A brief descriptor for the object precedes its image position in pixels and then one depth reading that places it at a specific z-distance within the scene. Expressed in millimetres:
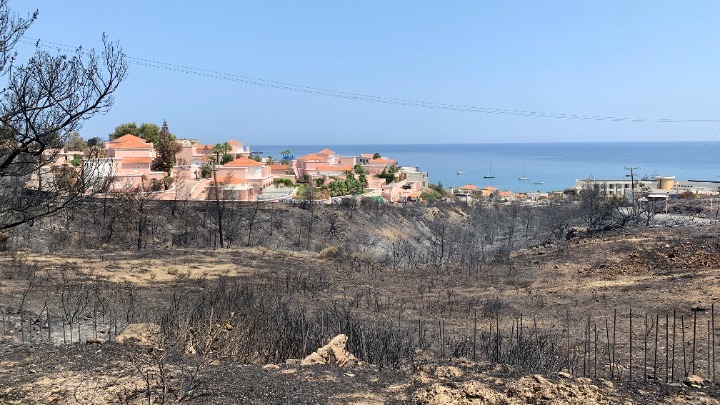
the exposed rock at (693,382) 7621
